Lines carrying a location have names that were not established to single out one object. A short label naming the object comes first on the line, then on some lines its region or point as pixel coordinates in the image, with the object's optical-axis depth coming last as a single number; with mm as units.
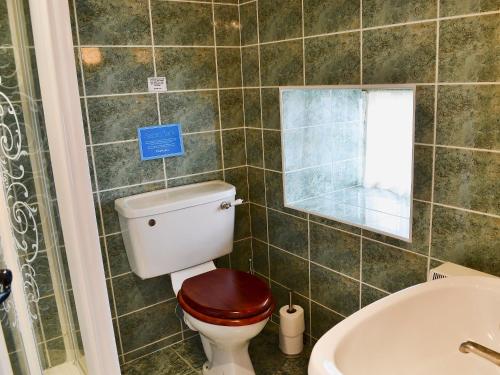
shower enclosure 903
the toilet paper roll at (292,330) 2043
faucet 1070
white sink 1004
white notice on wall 1973
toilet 1714
